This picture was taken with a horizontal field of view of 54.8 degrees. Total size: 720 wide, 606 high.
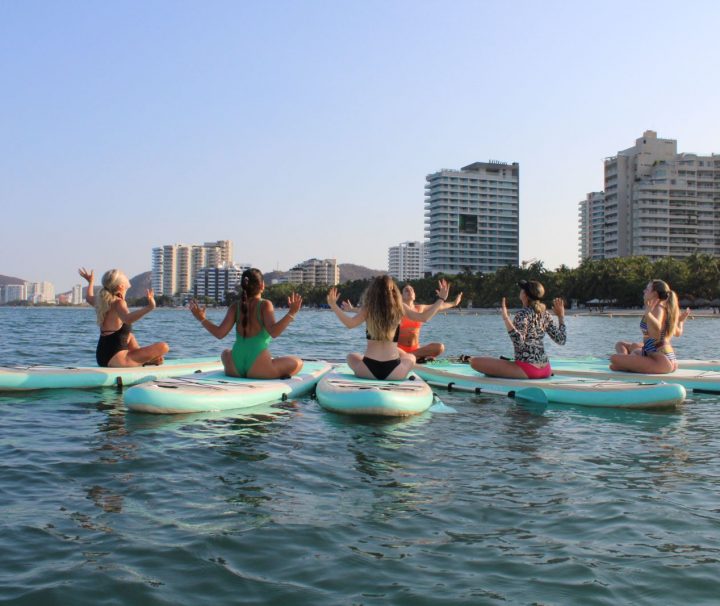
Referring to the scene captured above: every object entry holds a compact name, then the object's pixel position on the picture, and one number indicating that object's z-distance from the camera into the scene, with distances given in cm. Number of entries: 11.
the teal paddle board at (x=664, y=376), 1238
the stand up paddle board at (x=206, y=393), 921
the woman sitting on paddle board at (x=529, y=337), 1146
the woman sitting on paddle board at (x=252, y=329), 1025
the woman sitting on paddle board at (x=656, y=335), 1218
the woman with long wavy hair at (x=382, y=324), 1005
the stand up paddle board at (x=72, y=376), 1185
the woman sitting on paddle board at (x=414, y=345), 1480
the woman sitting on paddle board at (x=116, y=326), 1179
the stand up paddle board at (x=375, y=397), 926
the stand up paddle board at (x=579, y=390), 1064
